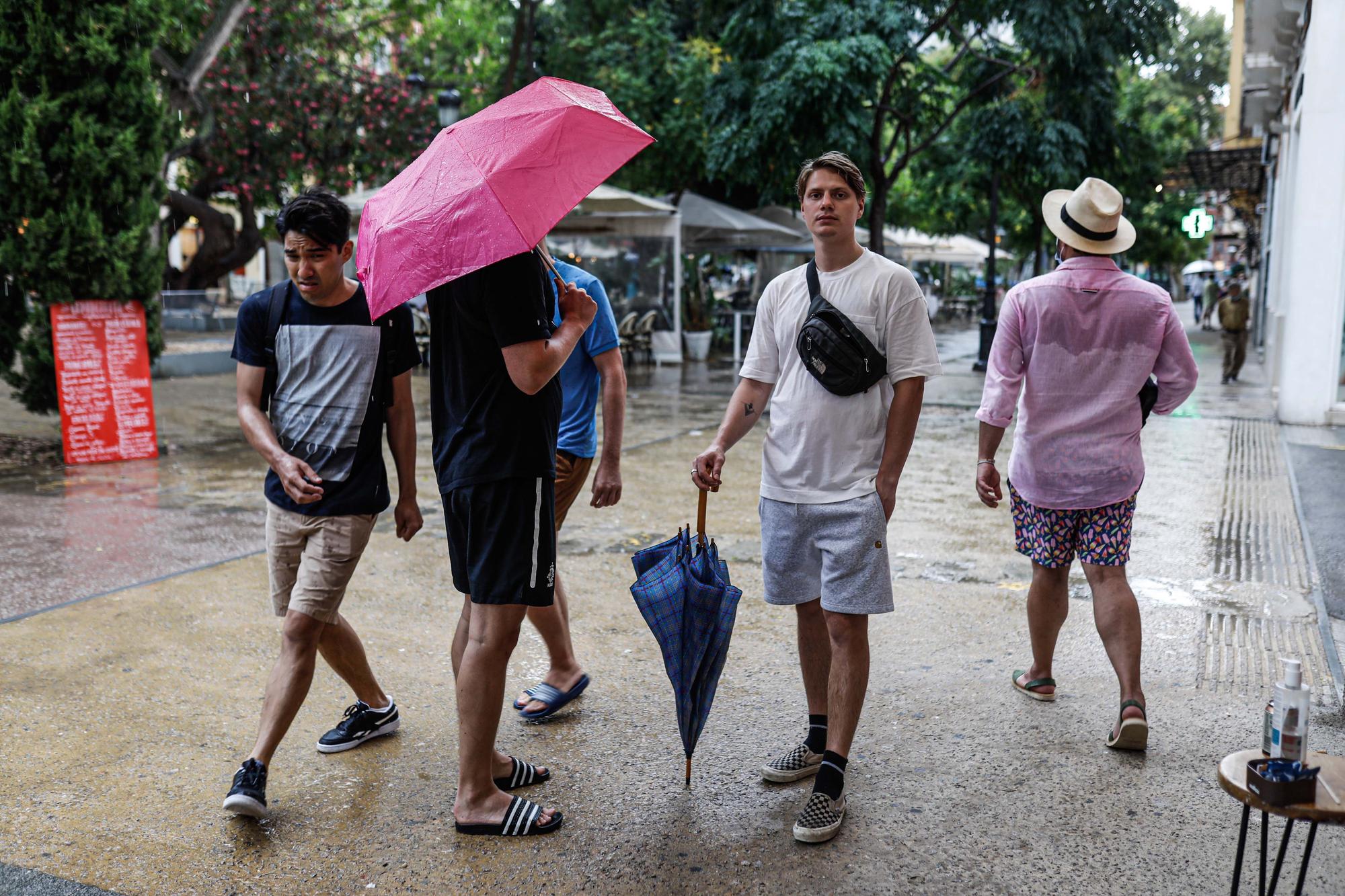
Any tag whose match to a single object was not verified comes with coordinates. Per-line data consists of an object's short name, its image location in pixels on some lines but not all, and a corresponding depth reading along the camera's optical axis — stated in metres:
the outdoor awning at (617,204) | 16.23
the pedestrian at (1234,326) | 16.55
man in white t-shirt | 3.32
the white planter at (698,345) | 20.11
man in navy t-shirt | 3.38
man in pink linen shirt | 3.84
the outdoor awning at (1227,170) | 26.12
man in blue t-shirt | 3.73
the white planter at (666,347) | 19.38
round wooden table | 2.34
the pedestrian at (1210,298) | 33.12
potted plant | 20.59
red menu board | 9.40
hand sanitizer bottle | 2.50
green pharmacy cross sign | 22.22
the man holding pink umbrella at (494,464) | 3.00
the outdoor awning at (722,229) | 19.39
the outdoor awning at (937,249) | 33.78
